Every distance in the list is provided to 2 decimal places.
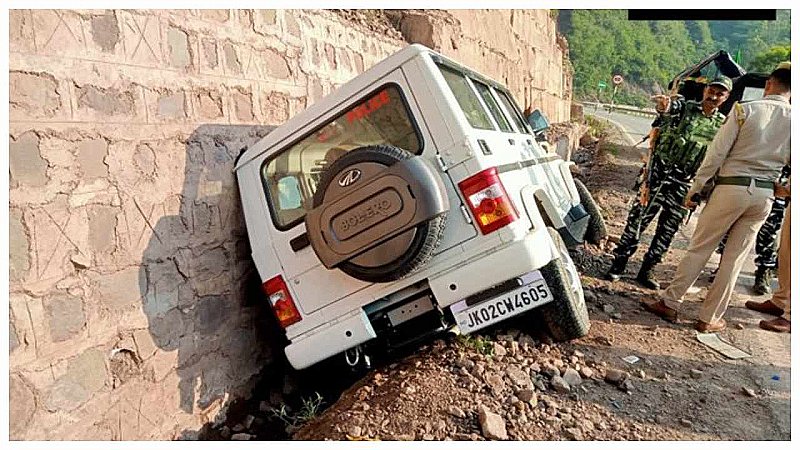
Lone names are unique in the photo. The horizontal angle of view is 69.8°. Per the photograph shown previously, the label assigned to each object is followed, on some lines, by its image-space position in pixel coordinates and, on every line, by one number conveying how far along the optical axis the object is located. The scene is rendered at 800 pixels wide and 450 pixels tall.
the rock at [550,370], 3.19
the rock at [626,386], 3.15
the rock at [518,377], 3.07
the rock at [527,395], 2.93
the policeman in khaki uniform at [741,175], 3.80
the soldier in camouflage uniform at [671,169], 4.69
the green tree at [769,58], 42.38
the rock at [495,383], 3.02
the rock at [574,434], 2.72
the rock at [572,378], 3.15
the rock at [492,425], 2.70
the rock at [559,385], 3.09
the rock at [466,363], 3.20
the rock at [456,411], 2.84
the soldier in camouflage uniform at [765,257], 4.99
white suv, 2.92
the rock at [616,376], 3.21
